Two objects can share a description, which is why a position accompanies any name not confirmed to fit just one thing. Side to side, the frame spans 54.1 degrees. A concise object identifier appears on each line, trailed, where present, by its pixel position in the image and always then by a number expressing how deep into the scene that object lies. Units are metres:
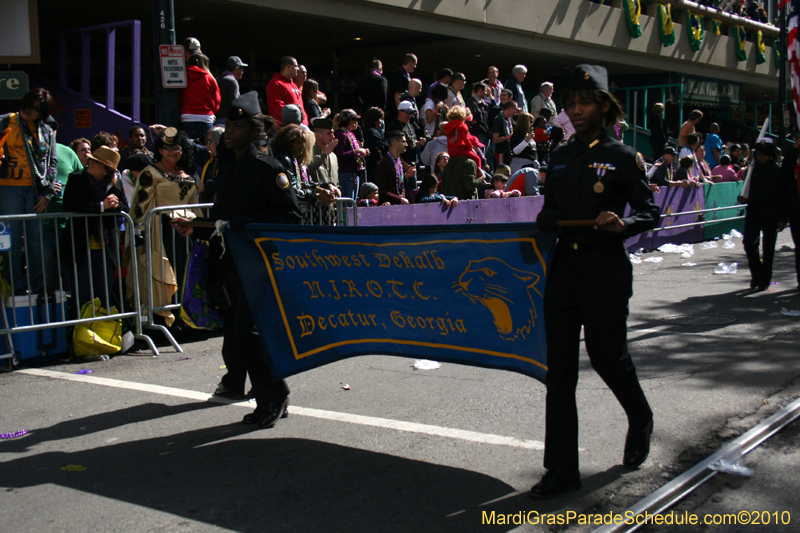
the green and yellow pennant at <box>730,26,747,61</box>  32.28
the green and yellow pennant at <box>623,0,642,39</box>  25.27
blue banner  4.18
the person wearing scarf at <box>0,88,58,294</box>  7.94
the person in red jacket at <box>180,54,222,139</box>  10.96
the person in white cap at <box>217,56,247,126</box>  11.92
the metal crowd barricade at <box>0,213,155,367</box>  7.32
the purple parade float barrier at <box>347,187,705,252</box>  11.16
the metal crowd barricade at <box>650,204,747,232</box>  17.20
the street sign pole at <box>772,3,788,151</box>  22.38
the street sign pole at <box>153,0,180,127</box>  9.29
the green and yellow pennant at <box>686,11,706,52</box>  28.95
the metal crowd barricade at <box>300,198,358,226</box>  9.12
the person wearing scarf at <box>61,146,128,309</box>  7.71
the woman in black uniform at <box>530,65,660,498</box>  3.93
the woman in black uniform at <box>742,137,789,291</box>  10.60
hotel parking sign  9.32
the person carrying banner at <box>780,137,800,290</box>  10.35
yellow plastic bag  7.49
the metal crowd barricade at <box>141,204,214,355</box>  7.86
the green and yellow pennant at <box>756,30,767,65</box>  33.88
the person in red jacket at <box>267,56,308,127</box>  11.95
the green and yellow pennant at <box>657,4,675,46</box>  27.02
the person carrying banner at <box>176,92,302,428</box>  5.23
